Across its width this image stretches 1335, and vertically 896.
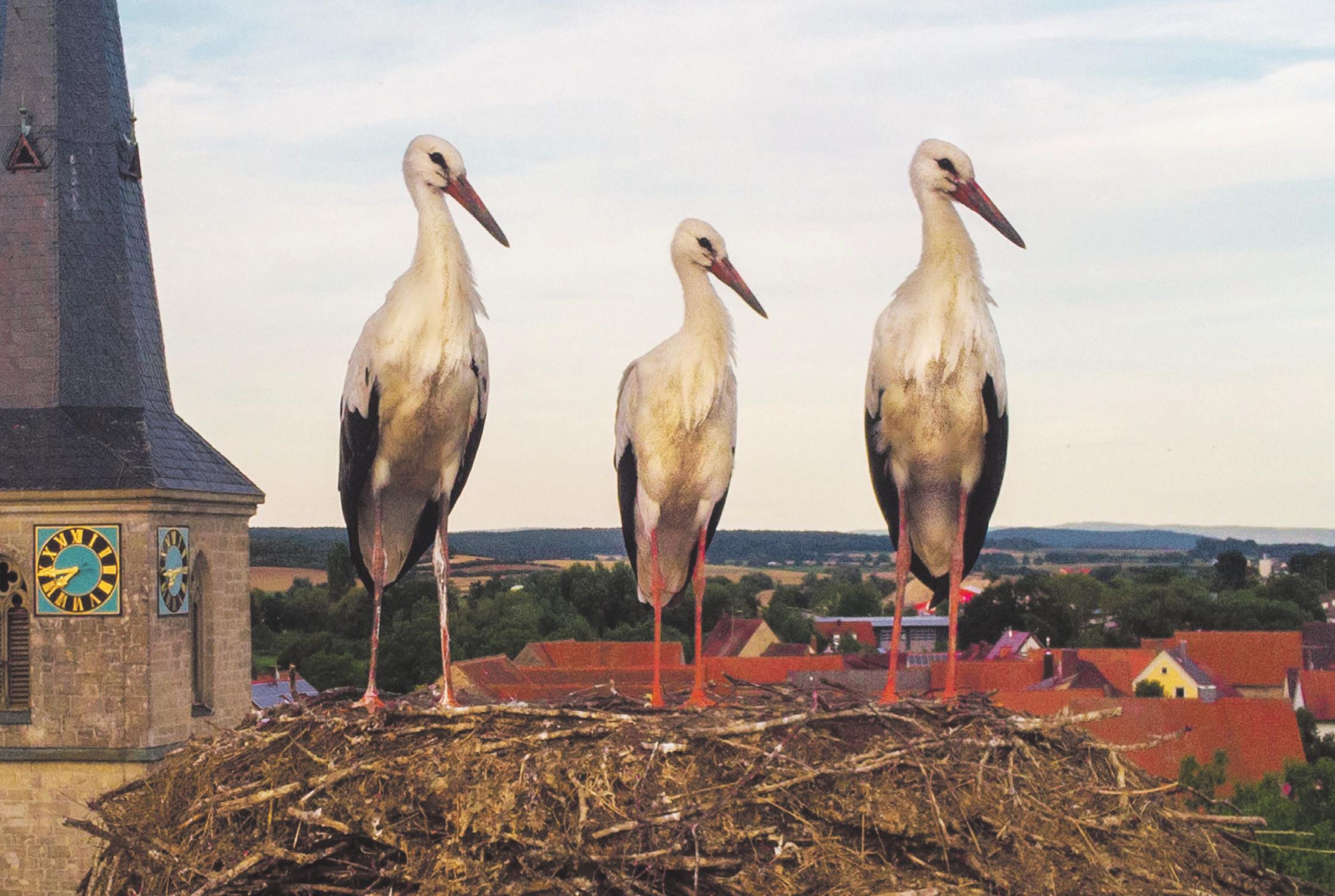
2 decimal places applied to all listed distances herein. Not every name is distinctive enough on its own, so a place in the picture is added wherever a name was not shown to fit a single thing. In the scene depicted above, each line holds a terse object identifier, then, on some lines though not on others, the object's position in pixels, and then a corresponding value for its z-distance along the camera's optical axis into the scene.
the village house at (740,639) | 65.12
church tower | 22.67
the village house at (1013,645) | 61.84
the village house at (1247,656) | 66.69
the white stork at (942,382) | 8.19
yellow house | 59.03
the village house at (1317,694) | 61.00
